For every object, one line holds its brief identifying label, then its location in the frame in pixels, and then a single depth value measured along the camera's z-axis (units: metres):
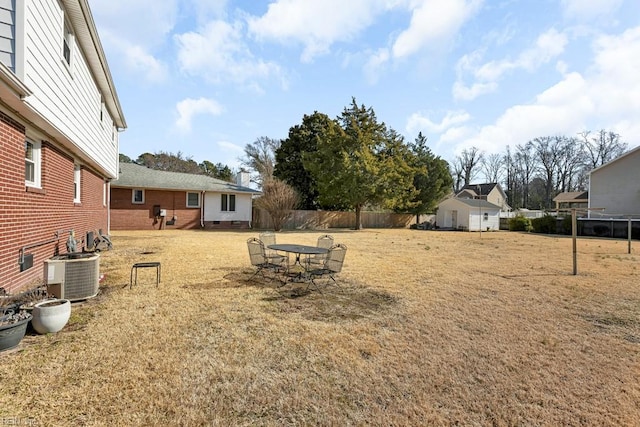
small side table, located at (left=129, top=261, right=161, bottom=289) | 6.39
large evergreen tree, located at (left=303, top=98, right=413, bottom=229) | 24.77
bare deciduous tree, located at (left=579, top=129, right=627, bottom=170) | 48.22
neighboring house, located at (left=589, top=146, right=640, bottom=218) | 24.67
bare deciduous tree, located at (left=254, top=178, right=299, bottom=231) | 23.17
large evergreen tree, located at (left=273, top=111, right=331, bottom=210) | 30.52
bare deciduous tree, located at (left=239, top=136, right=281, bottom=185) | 44.62
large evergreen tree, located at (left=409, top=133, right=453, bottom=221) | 34.84
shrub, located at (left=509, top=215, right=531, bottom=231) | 29.34
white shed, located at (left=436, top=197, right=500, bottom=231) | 30.21
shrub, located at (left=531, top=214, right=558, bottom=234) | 26.99
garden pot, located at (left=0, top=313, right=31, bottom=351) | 3.33
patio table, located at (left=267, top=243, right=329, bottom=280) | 6.90
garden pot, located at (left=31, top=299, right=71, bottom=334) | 3.81
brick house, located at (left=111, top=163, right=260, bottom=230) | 20.53
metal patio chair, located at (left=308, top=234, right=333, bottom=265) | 8.55
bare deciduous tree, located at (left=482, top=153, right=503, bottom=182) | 61.46
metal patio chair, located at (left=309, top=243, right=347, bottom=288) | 6.63
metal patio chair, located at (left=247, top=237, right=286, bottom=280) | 7.05
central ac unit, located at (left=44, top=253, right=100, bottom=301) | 4.79
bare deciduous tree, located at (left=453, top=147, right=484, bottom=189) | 60.29
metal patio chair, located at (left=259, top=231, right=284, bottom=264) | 8.98
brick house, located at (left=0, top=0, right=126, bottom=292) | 4.49
